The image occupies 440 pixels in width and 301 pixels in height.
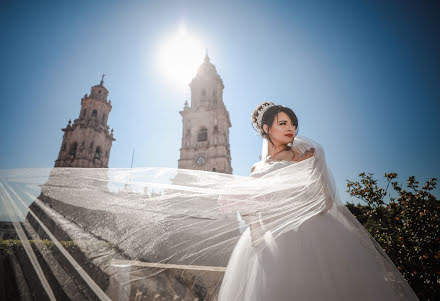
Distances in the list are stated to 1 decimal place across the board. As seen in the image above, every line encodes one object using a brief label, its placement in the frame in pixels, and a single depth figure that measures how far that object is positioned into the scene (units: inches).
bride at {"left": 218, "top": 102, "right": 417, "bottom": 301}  50.6
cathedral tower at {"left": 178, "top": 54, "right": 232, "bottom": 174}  999.6
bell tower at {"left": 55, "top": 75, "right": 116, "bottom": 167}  1175.0
